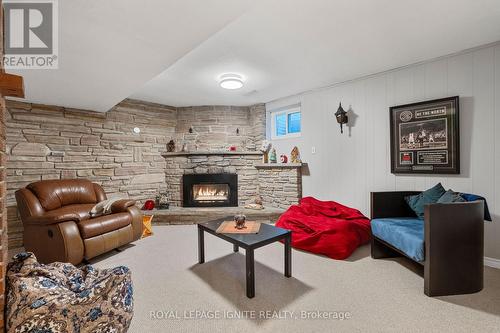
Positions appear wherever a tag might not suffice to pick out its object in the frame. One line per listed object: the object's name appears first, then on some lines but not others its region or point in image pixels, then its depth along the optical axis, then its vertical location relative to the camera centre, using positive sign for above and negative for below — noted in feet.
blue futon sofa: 6.22 -2.25
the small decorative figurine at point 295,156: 14.07 +0.63
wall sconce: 11.65 +2.50
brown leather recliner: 7.82 -2.02
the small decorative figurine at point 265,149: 15.33 +1.15
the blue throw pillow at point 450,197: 7.32 -1.04
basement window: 14.60 +2.86
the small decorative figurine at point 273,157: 15.10 +0.61
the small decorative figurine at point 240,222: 7.87 -1.86
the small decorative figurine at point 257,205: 14.43 -2.38
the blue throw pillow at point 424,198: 8.36 -1.20
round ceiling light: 10.50 +3.92
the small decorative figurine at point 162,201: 14.64 -2.17
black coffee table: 6.27 -2.14
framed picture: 8.70 +1.12
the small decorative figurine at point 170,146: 15.59 +1.42
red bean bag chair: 8.89 -2.54
